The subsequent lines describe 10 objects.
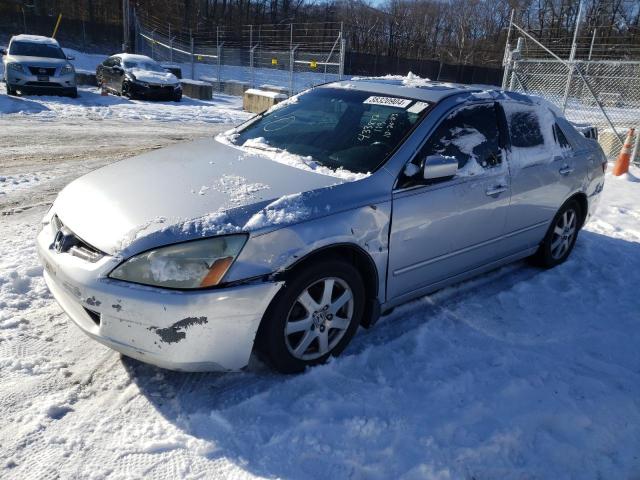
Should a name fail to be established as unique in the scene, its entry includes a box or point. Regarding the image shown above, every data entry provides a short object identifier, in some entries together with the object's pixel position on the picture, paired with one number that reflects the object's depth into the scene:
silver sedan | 2.54
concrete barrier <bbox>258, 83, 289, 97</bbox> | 17.38
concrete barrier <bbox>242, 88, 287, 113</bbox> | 15.30
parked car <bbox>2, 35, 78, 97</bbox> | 13.94
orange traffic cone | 9.10
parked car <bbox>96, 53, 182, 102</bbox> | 16.25
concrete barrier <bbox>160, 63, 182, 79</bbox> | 22.88
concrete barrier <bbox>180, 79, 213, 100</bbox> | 18.80
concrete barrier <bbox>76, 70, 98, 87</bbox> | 19.70
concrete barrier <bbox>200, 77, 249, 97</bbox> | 21.70
